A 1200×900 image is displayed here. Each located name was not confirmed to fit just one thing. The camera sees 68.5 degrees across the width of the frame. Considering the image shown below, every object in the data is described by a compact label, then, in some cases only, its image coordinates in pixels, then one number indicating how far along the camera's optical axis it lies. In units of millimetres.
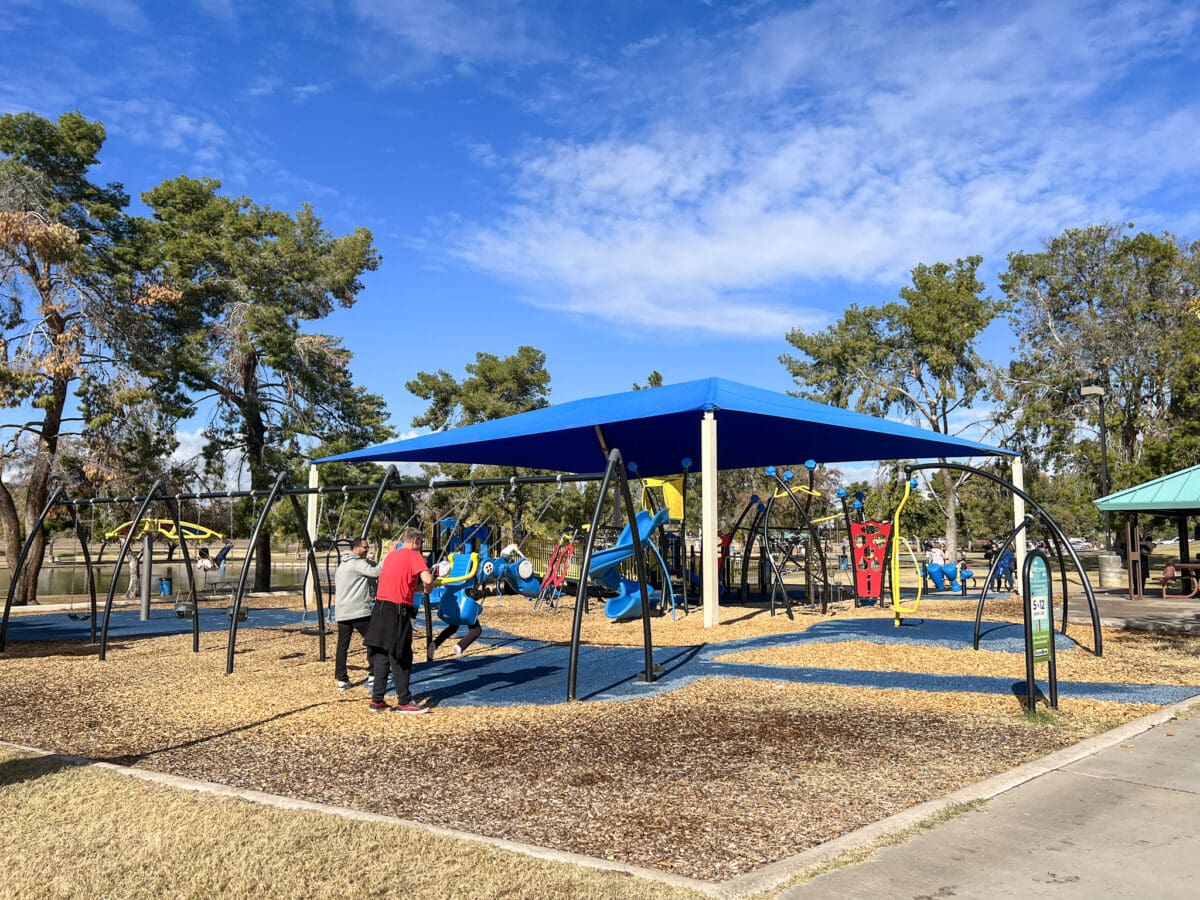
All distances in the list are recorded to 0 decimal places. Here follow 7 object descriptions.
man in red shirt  7766
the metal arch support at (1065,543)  8559
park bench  19262
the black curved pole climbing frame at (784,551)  14781
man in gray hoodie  8930
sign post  6844
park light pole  22750
